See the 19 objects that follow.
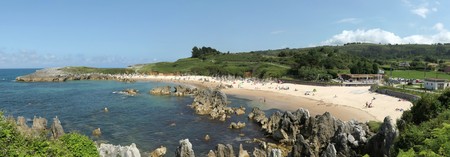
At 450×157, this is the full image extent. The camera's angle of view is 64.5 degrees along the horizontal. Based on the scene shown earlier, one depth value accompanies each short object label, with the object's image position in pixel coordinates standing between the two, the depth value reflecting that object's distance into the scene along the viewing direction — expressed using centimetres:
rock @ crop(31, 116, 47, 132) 5102
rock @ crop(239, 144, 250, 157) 3836
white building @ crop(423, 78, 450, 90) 8426
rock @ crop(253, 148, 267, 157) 3538
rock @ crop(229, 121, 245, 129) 5544
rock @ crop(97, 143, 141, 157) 2744
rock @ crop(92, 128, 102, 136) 5052
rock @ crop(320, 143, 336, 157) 3069
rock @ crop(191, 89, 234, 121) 6567
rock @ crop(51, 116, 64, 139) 4510
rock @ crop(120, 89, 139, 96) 10308
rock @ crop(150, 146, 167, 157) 3955
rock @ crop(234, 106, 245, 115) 6899
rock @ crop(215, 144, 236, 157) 3578
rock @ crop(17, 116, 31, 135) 4539
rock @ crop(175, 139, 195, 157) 3203
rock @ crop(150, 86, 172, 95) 10286
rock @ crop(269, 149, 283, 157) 2913
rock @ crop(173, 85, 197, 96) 9994
